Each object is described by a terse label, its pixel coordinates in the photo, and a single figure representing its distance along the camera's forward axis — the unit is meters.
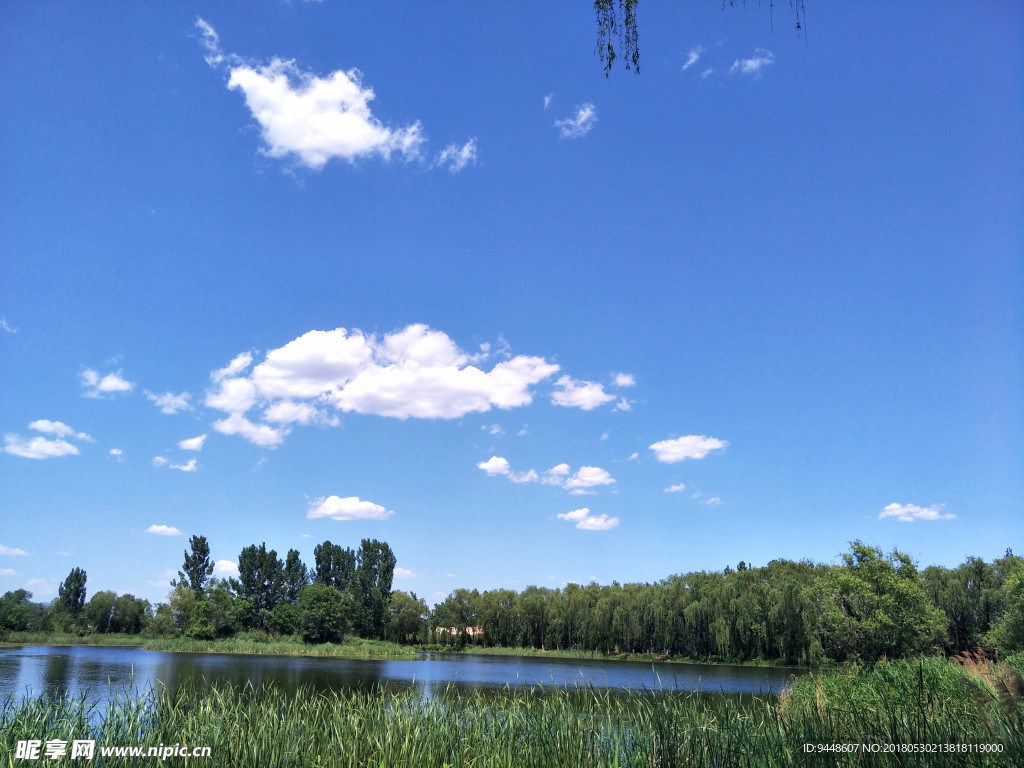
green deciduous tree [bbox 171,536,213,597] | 84.50
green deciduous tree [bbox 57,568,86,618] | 90.06
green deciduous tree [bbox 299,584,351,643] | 71.81
